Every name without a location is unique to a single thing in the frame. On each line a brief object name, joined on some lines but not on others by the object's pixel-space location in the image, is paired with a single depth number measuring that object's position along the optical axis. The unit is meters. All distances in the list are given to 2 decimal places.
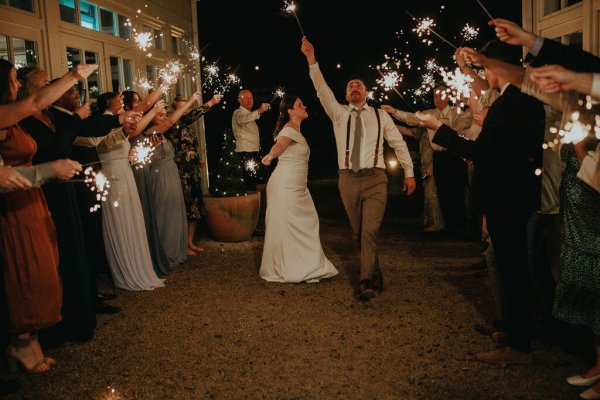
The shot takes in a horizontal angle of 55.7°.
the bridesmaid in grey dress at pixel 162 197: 7.51
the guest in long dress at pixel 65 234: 4.79
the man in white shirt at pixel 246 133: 10.81
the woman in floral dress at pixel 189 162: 8.51
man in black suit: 4.21
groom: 6.24
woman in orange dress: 4.26
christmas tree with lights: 9.56
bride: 6.92
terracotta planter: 9.34
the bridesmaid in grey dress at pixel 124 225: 6.42
